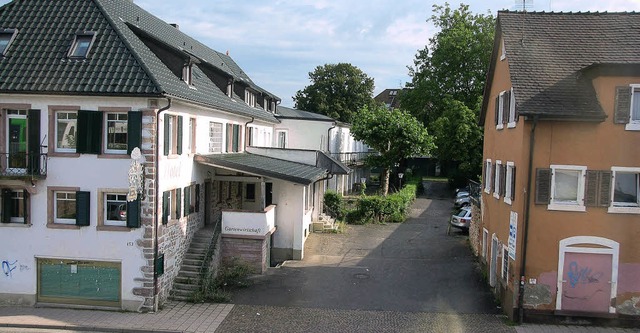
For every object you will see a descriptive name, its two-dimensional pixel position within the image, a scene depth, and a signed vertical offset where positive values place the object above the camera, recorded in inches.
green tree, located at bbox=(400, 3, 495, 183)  1867.6 +244.3
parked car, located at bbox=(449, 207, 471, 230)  1218.0 -164.5
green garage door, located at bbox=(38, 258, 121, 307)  690.2 -187.9
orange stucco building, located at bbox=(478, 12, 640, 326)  628.1 -52.5
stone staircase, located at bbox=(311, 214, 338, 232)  1190.9 -183.7
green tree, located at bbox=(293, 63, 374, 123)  2851.9 +276.8
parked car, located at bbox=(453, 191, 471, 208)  1513.5 -153.6
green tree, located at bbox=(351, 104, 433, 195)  1690.5 +27.1
